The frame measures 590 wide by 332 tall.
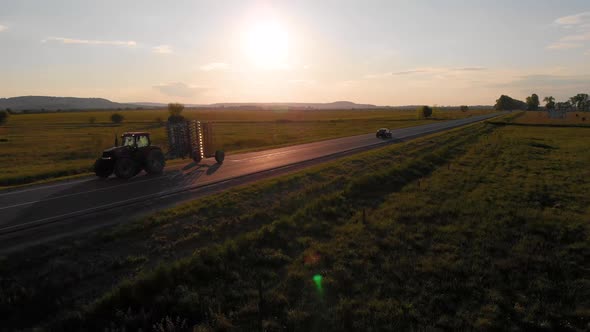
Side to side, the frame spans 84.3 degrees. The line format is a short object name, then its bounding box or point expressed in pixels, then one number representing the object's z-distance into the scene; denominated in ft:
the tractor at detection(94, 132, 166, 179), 54.44
